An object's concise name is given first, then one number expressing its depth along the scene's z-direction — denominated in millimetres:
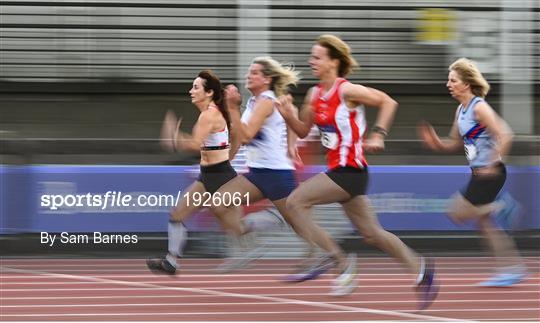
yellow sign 29281
